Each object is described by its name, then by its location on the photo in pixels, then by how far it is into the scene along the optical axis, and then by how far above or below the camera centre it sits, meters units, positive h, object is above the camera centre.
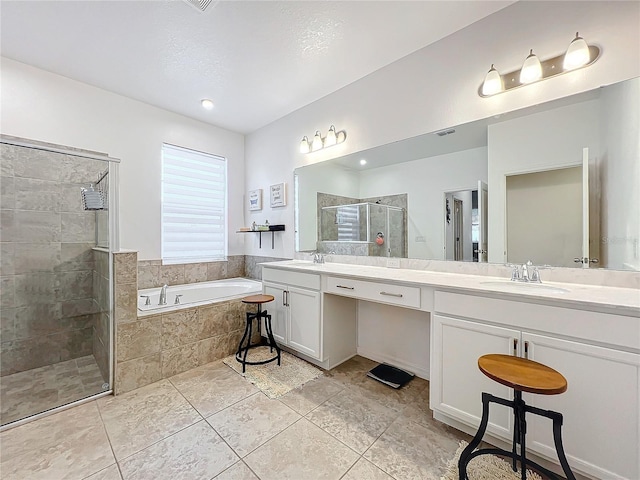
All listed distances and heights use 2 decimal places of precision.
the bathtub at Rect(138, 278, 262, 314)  2.65 -0.59
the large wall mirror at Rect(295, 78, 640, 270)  1.43 +0.34
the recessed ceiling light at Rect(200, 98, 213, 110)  2.84 +1.48
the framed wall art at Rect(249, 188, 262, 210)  3.53 +0.54
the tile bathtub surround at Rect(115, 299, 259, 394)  2.04 -0.88
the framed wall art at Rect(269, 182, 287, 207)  3.21 +0.55
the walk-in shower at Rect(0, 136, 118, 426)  2.12 -0.30
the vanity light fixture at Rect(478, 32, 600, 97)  1.44 +1.00
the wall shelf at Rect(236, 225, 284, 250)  3.24 +0.10
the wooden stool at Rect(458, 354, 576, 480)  1.04 -0.58
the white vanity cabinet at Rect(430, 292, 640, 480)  1.07 -0.60
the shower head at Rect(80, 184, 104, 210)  2.31 +0.36
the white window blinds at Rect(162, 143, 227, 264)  3.12 +0.42
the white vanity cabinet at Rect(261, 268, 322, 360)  2.26 -0.64
